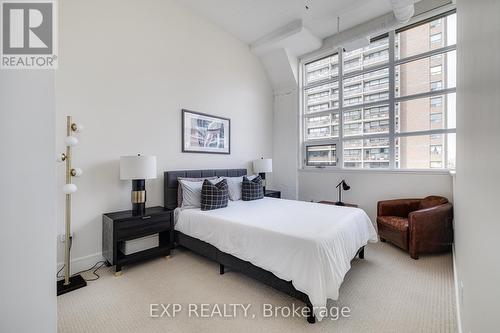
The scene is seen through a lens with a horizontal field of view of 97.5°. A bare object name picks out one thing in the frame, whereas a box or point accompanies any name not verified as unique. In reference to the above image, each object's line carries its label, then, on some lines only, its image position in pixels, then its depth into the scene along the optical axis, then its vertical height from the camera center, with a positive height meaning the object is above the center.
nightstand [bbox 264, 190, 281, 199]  4.43 -0.58
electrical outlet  2.47 -0.82
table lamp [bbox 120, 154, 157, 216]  2.69 -0.09
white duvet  1.74 -0.71
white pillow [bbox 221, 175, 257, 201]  3.67 -0.37
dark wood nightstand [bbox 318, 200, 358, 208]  4.09 -0.75
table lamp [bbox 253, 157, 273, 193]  4.66 -0.01
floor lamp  2.26 -0.25
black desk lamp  4.09 -0.43
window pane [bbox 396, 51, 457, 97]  3.54 +1.55
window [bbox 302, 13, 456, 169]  3.60 +1.19
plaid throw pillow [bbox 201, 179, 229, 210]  3.05 -0.43
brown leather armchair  2.86 -0.87
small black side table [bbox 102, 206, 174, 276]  2.54 -0.81
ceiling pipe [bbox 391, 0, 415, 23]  3.01 +2.26
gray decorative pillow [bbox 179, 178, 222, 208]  3.19 -0.43
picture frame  3.71 +0.59
